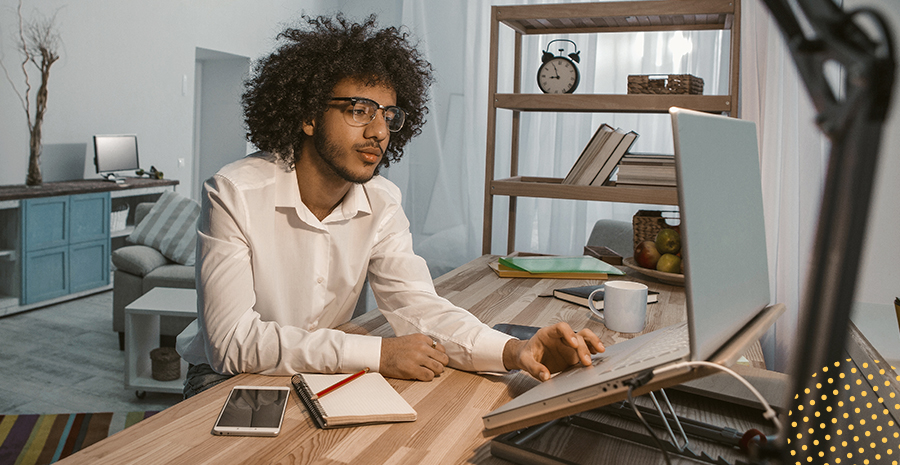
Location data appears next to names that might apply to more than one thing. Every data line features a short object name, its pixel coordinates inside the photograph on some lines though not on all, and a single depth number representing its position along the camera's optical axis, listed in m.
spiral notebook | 0.92
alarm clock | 2.78
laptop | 0.64
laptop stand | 0.82
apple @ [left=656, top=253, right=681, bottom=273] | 1.99
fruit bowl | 1.96
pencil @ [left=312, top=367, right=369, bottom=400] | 0.99
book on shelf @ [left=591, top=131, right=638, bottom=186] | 2.38
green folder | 2.07
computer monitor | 4.82
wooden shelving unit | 2.31
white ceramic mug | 1.44
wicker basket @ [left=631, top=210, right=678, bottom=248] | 2.14
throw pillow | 3.57
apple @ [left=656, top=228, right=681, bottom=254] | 2.04
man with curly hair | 1.14
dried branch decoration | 4.34
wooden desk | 0.82
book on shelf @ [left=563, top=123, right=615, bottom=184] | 2.38
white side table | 2.66
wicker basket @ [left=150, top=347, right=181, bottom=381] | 2.70
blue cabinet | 4.06
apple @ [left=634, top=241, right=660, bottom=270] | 2.06
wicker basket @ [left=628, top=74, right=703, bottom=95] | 2.38
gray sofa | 3.33
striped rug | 2.22
